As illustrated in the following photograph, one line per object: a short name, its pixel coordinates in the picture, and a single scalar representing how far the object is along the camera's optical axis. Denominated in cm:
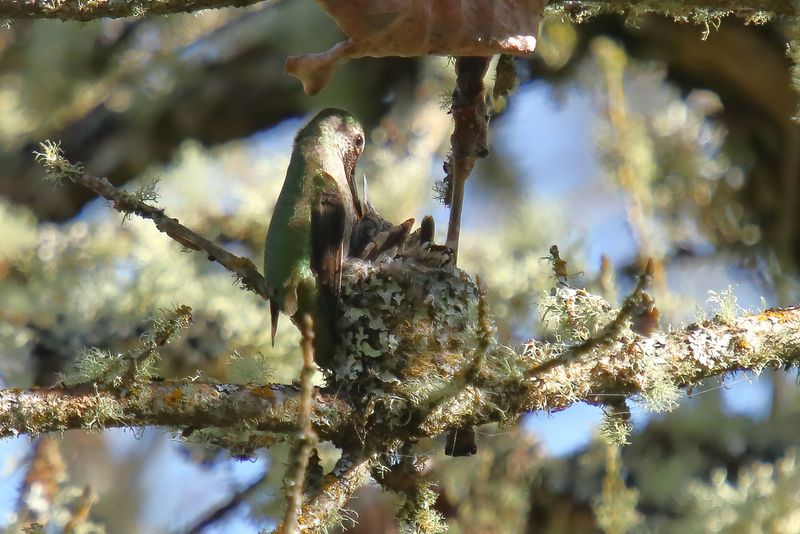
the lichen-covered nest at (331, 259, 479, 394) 474
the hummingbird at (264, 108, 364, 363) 541
